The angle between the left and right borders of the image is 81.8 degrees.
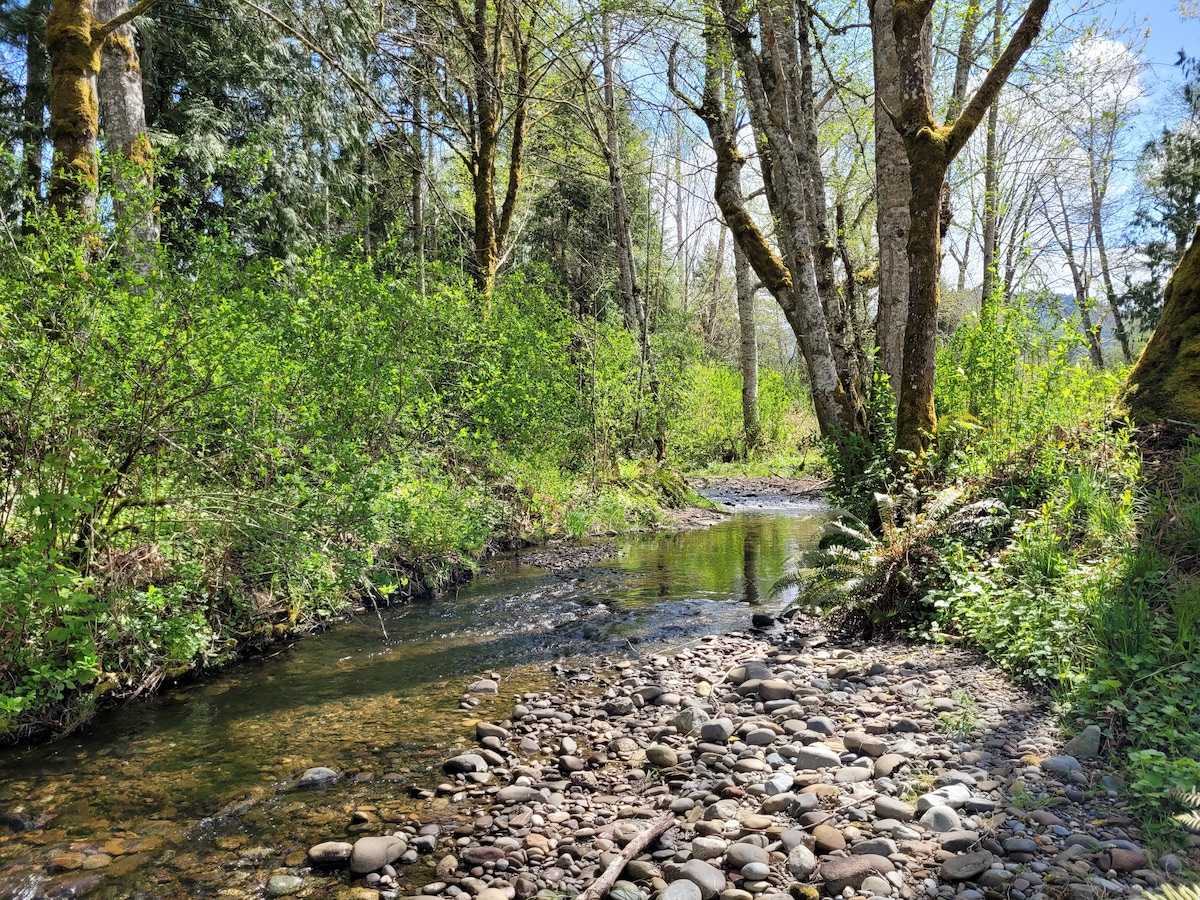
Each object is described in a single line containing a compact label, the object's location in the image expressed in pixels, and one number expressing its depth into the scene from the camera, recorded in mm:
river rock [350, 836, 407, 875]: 3117
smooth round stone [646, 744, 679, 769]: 3912
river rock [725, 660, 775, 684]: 4938
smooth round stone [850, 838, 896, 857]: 2730
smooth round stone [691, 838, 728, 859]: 2944
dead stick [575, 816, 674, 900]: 2795
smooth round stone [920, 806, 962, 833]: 2814
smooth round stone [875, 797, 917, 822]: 2953
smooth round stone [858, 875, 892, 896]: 2512
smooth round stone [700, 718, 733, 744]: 4129
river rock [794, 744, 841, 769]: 3561
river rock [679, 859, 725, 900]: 2686
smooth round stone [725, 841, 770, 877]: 2814
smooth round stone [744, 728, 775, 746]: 3971
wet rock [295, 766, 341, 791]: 3938
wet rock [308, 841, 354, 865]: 3184
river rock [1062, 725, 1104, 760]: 3143
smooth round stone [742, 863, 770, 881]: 2727
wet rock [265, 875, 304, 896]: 3004
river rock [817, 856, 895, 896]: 2590
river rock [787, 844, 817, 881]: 2730
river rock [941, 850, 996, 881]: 2503
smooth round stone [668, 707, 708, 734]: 4336
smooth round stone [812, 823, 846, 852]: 2832
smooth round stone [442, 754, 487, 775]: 4039
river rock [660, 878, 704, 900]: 2660
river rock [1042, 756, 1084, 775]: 3049
